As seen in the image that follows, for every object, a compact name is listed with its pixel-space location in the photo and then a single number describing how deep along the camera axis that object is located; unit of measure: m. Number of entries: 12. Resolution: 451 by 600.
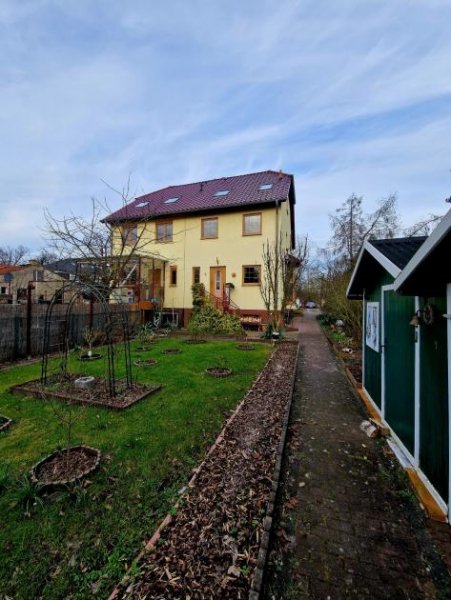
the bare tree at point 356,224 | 20.31
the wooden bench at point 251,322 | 14.88
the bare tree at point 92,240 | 12.16
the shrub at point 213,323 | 13.33
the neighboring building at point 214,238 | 15.14
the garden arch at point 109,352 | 5.15
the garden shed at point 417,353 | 2.43
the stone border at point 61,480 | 2.71
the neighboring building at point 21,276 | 23.77
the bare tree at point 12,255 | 48.56
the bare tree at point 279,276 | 12.42
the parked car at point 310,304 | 41.66
